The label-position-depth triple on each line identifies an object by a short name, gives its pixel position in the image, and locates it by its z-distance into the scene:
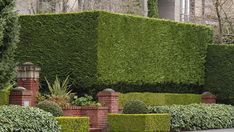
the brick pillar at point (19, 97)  20.64
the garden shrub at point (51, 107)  20.00
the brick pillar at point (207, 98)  29.20
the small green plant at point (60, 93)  22.37
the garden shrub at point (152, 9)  39.28
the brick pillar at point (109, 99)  22.92
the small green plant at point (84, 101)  22.80
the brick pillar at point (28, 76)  22.19
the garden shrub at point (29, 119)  16.34
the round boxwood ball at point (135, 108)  22.38
